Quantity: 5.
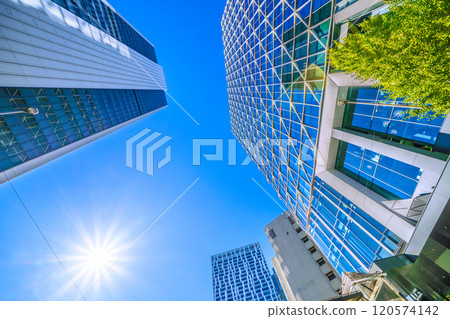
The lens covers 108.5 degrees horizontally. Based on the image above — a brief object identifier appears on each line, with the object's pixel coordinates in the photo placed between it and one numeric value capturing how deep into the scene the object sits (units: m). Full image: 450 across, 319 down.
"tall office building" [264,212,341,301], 26.67
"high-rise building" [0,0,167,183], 19.88
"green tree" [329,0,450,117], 5.38
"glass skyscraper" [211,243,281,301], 89.69
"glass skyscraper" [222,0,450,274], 8.92
